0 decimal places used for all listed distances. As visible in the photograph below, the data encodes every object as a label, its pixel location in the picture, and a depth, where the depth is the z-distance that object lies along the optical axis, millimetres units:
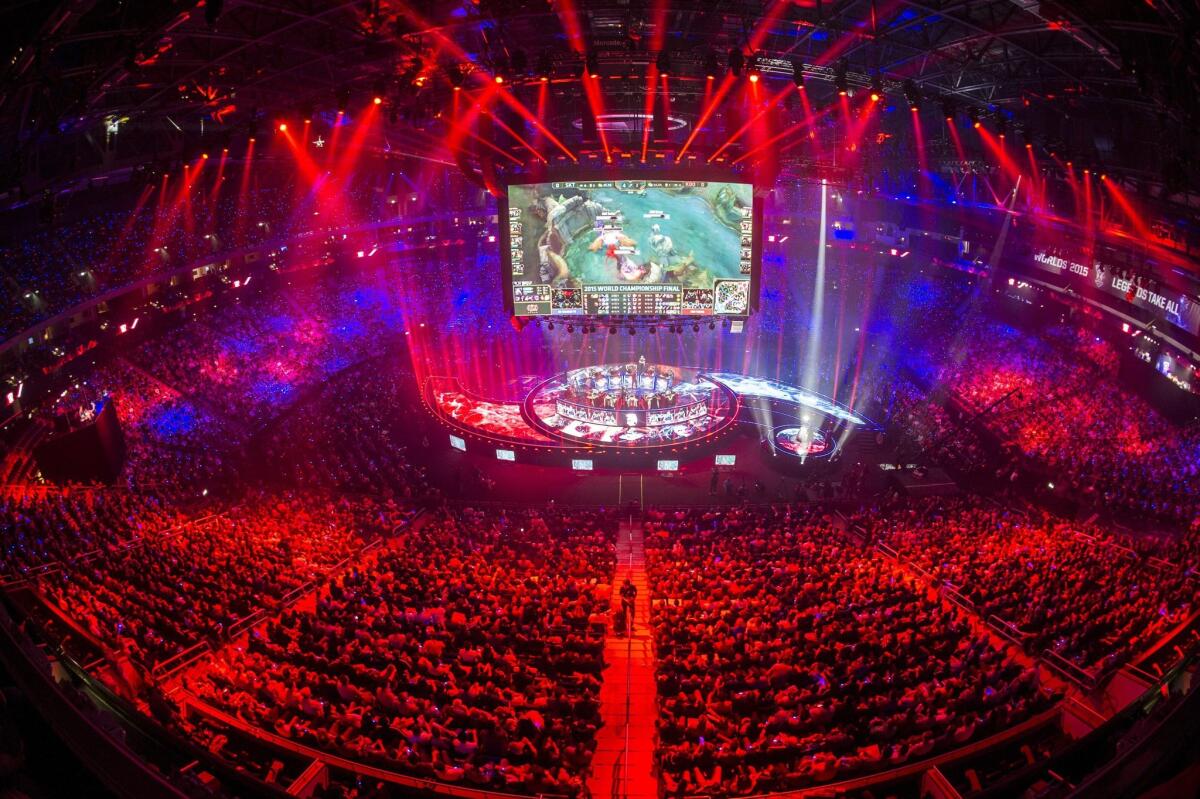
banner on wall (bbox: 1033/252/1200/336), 24641
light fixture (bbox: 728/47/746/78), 17406
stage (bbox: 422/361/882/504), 28531
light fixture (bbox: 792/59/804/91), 19250
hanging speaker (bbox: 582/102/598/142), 26173
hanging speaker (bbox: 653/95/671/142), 26016
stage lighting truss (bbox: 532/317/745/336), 30984
